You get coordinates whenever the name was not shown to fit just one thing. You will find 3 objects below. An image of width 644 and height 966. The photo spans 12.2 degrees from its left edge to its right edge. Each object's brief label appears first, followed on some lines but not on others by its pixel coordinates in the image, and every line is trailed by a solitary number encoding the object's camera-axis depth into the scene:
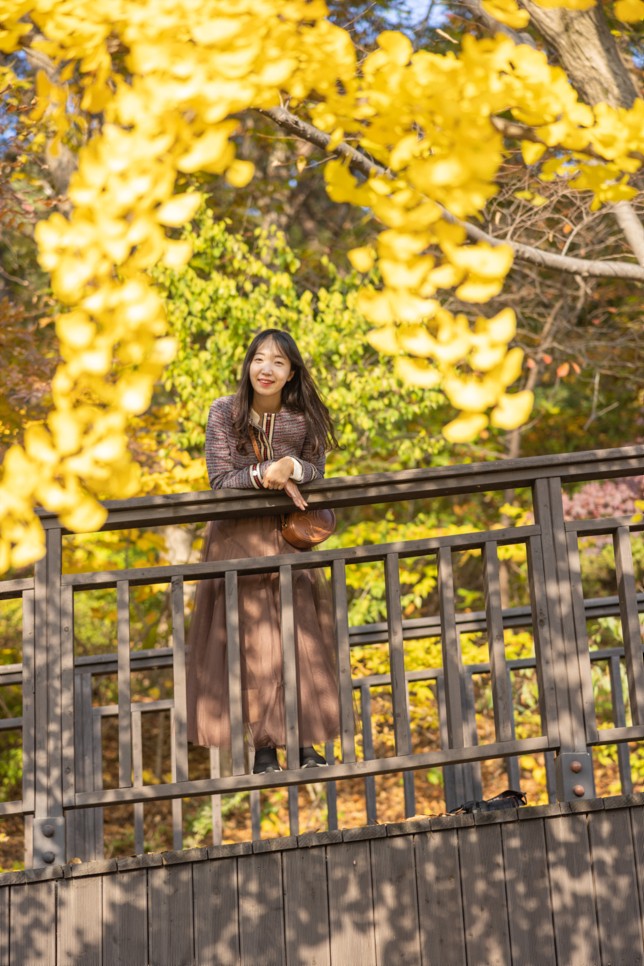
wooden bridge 9.43
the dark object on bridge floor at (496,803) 9.69
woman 9.90
